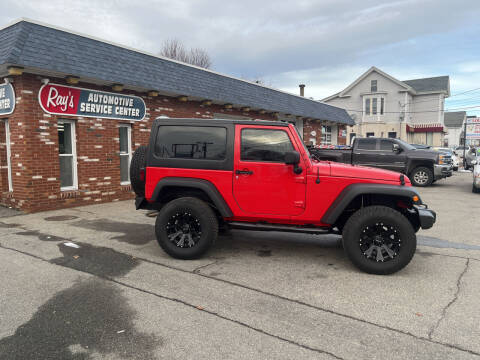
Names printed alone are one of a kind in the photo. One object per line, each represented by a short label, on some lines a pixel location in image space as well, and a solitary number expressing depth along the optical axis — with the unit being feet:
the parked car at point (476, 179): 40.32
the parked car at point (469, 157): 78.85
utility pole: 83.71
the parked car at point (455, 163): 69.97
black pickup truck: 46.26
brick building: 26.96
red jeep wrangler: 14.93
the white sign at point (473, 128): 72.49
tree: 118.83
